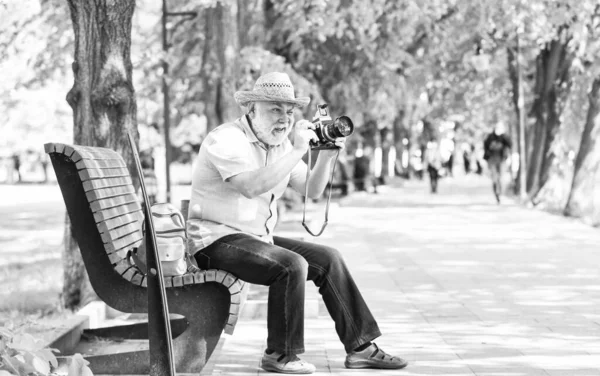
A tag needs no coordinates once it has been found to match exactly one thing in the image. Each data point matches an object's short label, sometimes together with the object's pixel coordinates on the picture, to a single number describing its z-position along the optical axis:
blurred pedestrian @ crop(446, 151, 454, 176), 113.27
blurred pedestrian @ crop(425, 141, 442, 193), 66.34
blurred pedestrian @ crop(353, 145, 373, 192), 67.44
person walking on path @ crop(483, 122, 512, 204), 48.90
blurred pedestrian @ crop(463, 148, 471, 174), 120.88
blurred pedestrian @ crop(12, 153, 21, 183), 114.49
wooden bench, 11.03
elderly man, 11.25
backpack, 10.29
